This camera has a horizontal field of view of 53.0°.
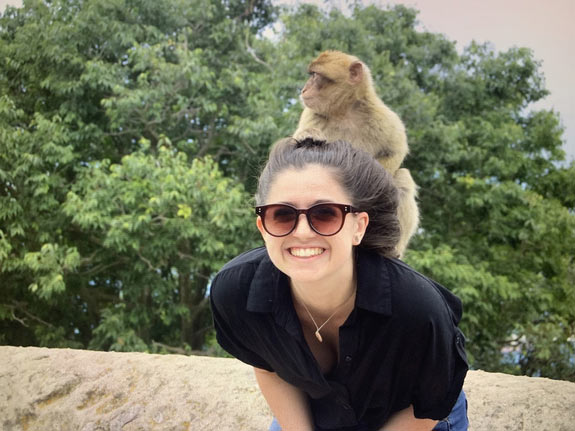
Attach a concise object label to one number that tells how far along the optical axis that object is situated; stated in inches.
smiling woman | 50.4
